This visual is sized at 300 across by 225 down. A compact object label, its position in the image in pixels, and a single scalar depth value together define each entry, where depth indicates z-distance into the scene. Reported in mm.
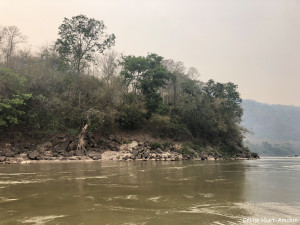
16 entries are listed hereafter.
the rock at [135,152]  31653
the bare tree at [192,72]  54500
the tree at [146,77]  43156
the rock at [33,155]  25109
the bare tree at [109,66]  45188
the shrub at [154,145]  35878
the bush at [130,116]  38750
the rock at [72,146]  29234
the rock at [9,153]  24958
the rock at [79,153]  28228
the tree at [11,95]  26312
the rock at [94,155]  28666
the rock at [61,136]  31094
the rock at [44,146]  28391
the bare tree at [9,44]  35625
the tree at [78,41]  35500
